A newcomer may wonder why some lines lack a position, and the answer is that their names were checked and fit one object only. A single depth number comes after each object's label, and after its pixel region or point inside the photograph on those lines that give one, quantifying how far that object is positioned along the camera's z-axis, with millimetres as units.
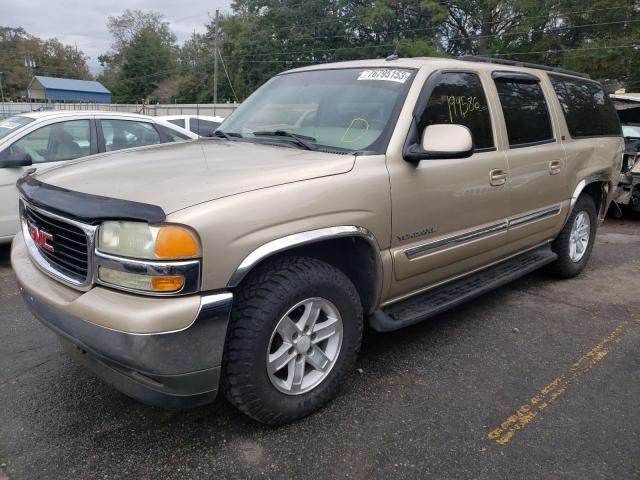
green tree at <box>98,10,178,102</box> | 72750
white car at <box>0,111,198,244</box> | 5250
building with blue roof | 46219
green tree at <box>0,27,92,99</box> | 78625
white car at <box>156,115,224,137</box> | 12406
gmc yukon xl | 2146
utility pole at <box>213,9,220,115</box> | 43419
